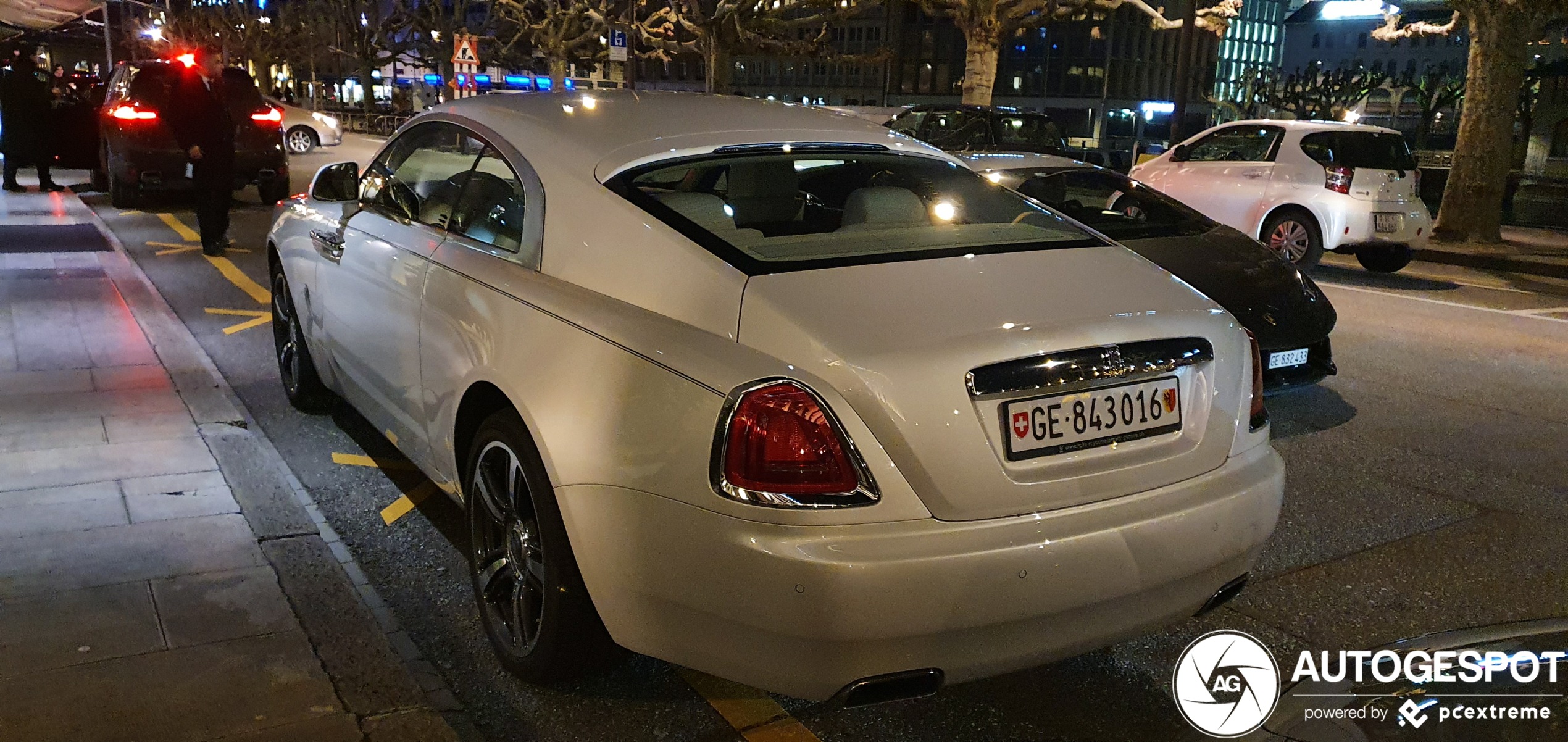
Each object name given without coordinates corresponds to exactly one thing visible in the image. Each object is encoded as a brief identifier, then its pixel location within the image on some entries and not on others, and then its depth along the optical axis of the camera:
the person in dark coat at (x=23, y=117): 15.07
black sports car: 6.29
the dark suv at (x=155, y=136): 13.76
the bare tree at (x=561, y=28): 42.44
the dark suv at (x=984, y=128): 15.70
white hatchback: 11.81
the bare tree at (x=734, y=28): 32.28
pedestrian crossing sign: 22.59
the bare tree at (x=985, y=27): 24.67
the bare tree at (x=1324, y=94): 59.66
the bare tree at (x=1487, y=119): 16.02
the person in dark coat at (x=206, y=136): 10.30
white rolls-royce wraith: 2.45
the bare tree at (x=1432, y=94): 51.59
